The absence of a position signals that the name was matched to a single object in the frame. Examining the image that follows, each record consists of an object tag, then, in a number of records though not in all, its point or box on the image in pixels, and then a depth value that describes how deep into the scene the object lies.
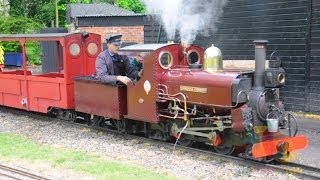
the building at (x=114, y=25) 16.00
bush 25.80
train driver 9.25
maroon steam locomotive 7.09
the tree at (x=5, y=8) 31.42
